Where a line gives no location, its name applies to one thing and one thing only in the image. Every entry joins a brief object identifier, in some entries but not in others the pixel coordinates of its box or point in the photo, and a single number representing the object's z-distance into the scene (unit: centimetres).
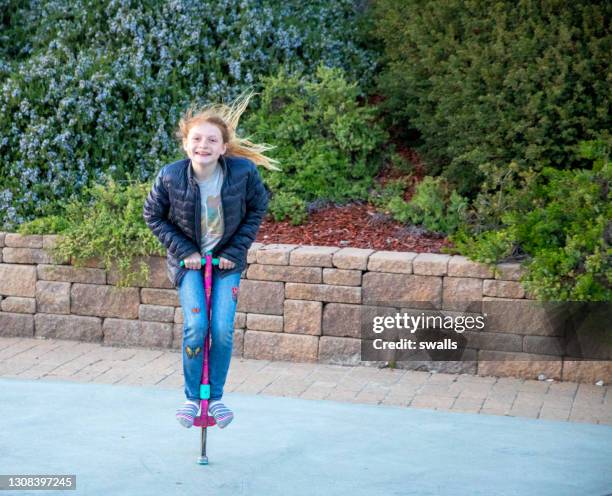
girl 475
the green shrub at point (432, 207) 747
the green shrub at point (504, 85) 733
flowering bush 820
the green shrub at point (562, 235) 641
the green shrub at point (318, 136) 817
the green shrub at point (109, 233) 721
